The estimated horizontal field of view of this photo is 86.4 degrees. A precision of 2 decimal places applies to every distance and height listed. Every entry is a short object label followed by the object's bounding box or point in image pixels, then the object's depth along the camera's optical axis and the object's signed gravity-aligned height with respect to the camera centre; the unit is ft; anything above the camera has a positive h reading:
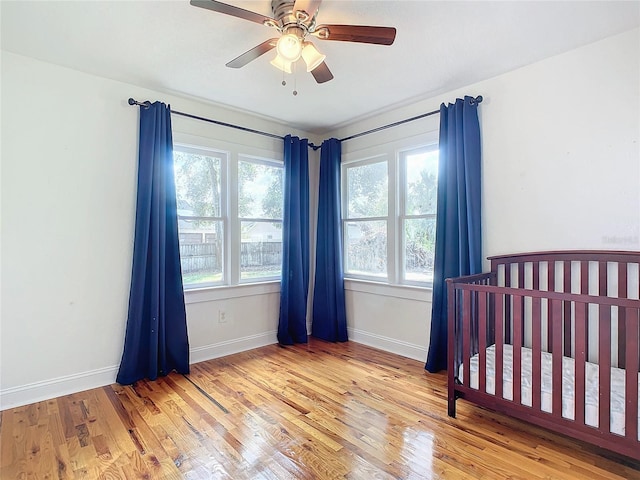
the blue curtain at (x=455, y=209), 9.03 +0.72
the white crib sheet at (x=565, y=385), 5.61 -2.77
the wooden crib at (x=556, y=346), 5.47 -2.19
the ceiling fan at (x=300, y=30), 5.40 +3.48
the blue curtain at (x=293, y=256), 12.21 -0.67
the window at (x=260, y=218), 11.91 +0.72
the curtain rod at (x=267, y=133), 9.21 +3.69
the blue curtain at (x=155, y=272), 8.99 -0.91
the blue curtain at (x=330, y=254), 12.63 -0.64
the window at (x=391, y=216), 10.69 +0.69
